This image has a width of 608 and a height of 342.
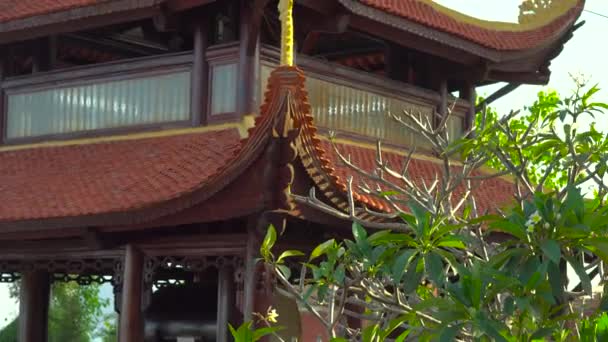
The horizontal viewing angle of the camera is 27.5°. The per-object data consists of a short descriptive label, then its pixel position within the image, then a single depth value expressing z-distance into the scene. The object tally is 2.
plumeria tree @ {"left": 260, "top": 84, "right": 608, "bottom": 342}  4.95
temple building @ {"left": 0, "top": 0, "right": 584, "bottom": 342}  9.84
